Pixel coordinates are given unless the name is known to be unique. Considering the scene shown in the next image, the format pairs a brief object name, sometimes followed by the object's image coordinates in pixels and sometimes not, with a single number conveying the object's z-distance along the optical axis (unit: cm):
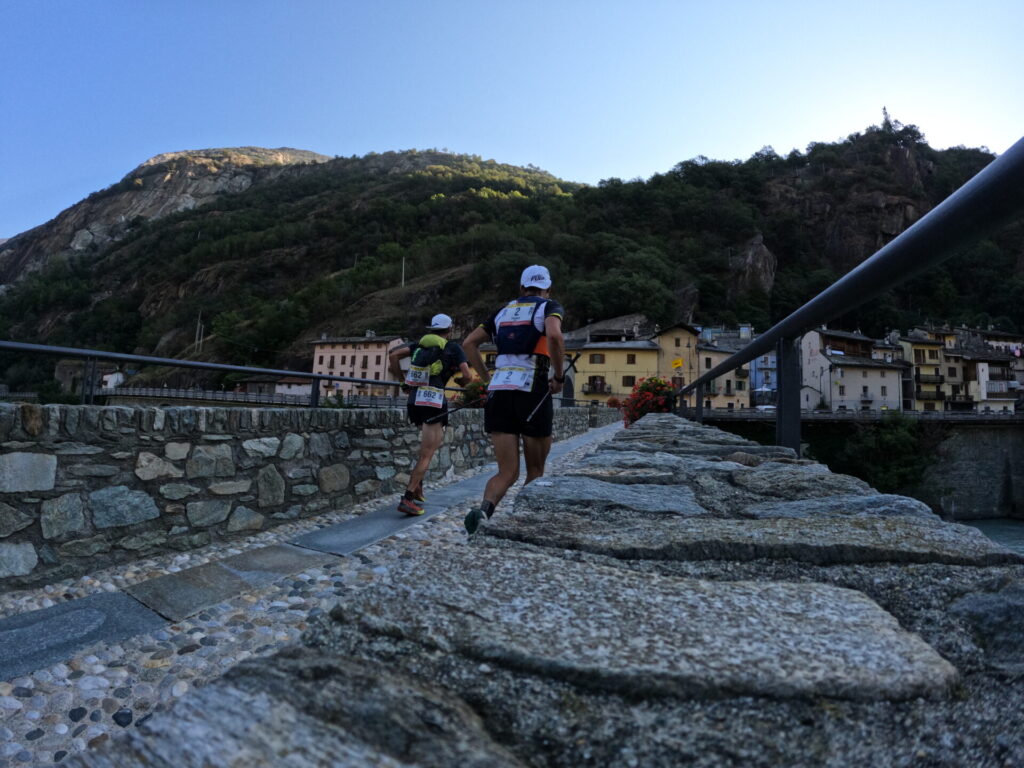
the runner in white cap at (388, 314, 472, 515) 522
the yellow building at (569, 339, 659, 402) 4278
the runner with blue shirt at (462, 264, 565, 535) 326
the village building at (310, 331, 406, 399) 5444
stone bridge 50
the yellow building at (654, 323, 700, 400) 4381
